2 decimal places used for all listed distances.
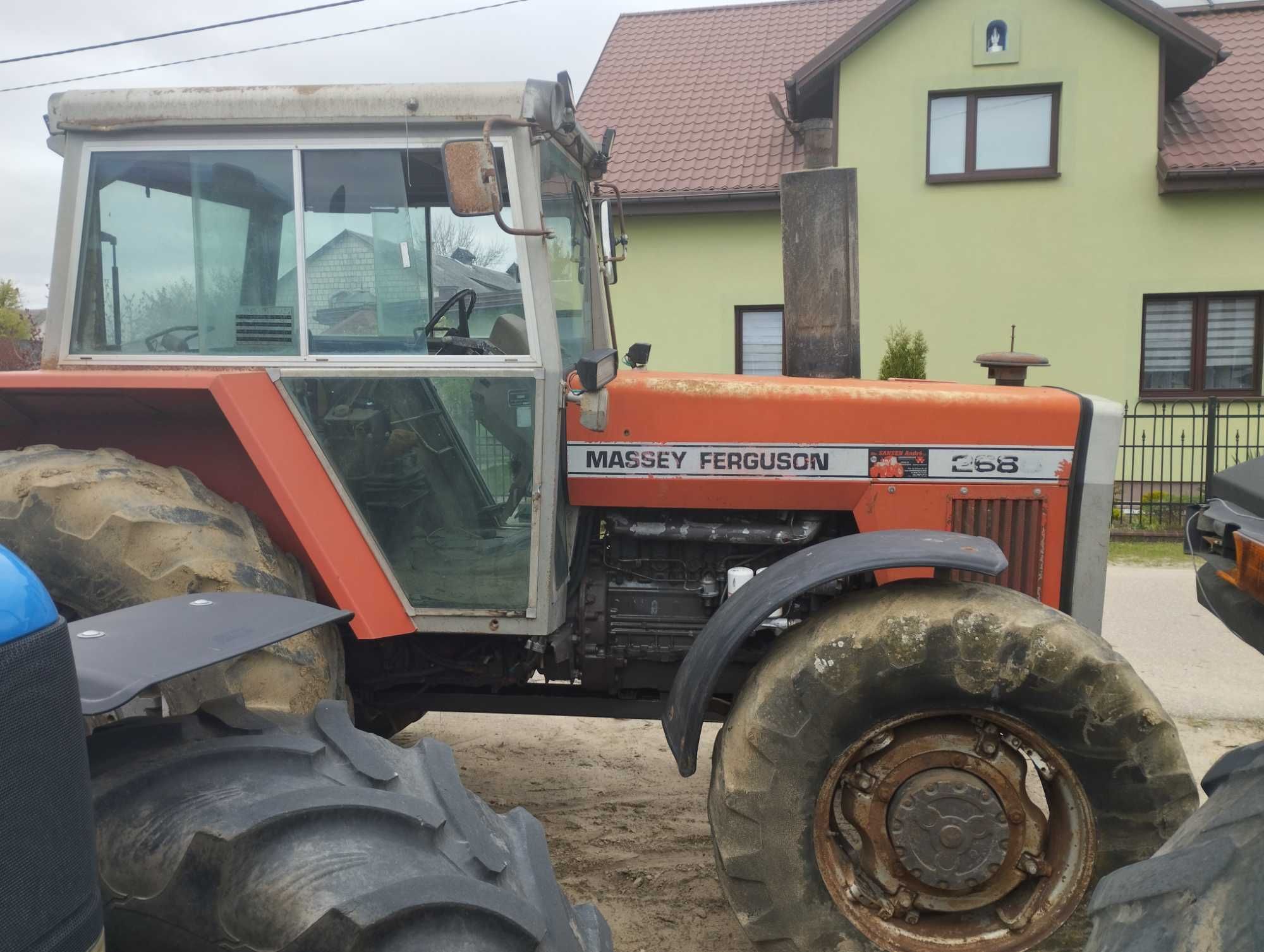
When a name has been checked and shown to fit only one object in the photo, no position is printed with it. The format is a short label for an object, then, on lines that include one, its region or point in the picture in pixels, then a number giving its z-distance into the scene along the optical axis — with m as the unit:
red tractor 2.70
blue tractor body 1.09
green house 12.16
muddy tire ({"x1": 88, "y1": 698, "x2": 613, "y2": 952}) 1.45
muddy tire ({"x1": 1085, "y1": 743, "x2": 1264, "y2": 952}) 1.39
